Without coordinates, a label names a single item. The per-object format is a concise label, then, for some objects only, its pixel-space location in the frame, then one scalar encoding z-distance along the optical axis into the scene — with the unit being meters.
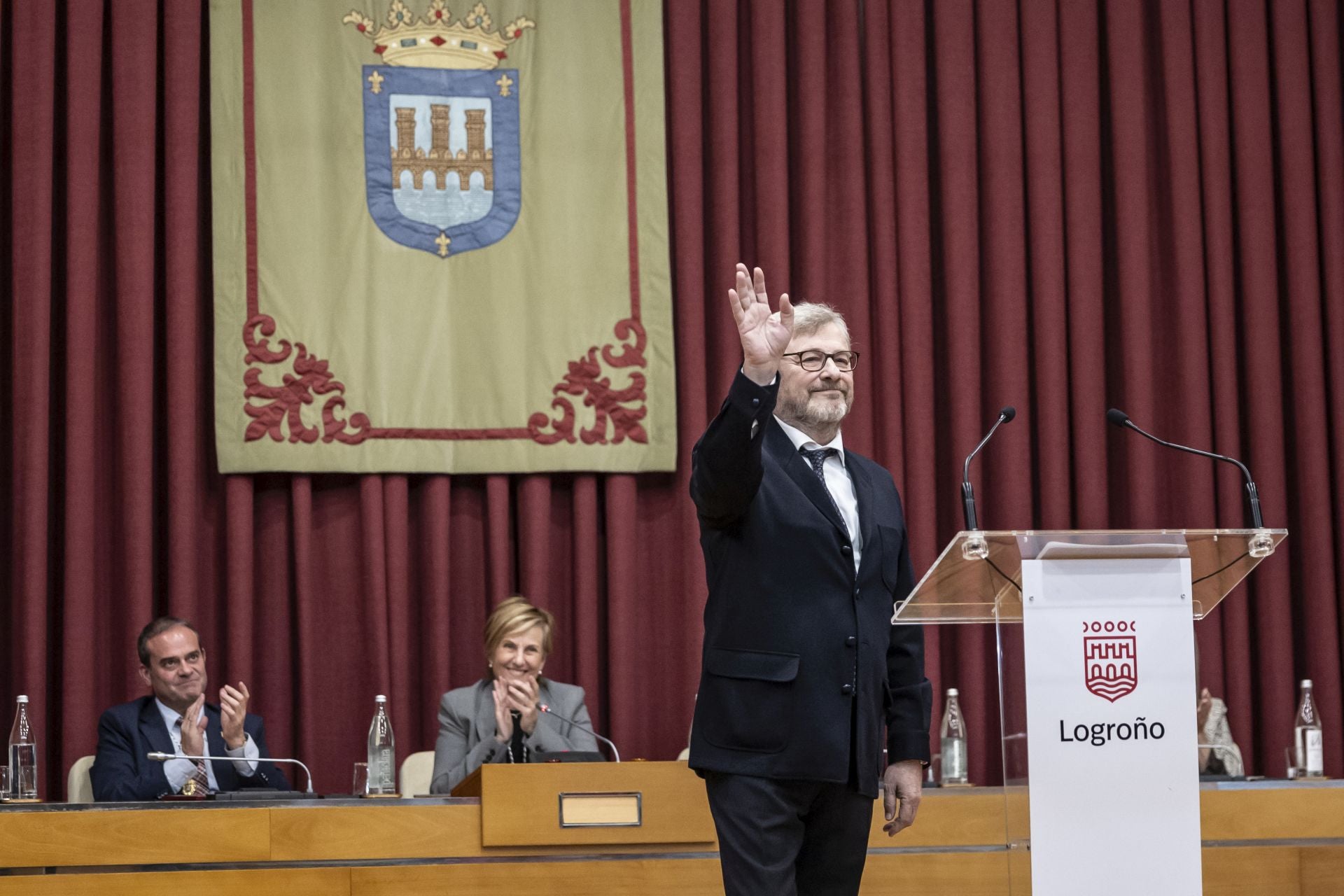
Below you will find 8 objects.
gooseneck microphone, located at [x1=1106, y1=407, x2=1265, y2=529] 5.49
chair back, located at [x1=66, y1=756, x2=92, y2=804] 8.96
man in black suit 5.27
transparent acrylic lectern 4.93
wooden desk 7.10
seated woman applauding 8.63
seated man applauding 8.34
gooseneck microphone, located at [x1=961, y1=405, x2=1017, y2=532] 5.19
